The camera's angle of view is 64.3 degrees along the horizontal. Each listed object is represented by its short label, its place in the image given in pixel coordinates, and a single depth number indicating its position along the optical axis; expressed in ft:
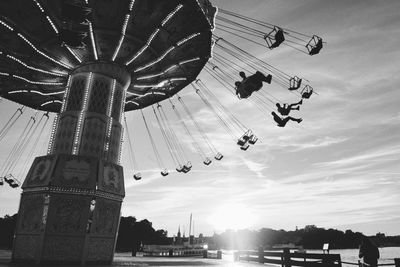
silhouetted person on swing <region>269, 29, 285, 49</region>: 50.95
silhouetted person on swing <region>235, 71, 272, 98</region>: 53.47
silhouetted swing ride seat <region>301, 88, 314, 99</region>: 57.62
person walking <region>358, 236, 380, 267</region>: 38.42
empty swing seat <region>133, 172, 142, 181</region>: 80.01
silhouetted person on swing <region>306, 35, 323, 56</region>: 51.69
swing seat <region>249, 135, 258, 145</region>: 69.72
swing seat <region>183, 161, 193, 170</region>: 81.94
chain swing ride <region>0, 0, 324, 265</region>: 50.52
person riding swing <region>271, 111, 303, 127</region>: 59.47
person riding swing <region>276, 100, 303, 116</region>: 57.93
